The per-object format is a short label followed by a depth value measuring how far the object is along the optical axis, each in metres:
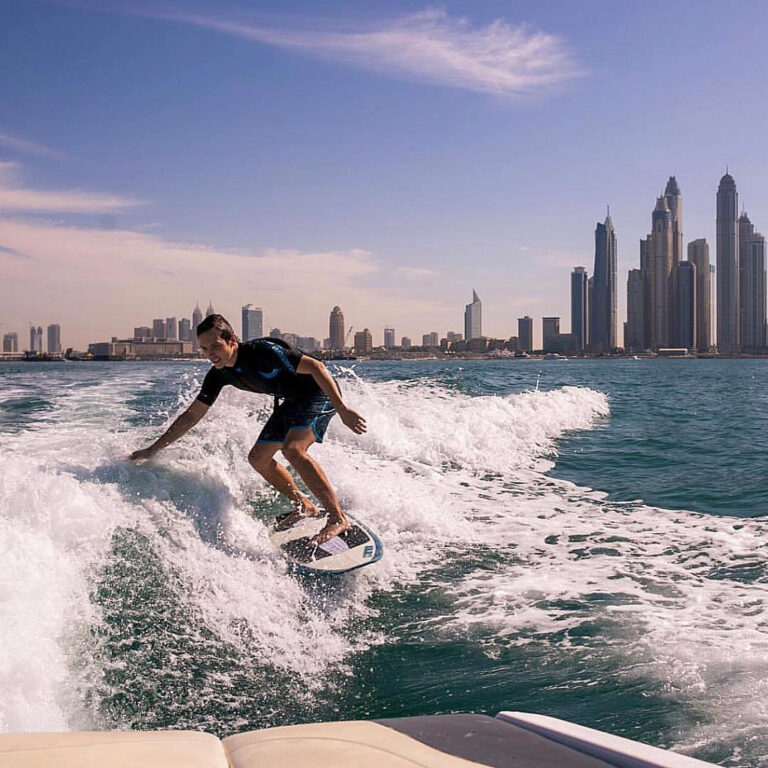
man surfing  4.93
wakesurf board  4.91
